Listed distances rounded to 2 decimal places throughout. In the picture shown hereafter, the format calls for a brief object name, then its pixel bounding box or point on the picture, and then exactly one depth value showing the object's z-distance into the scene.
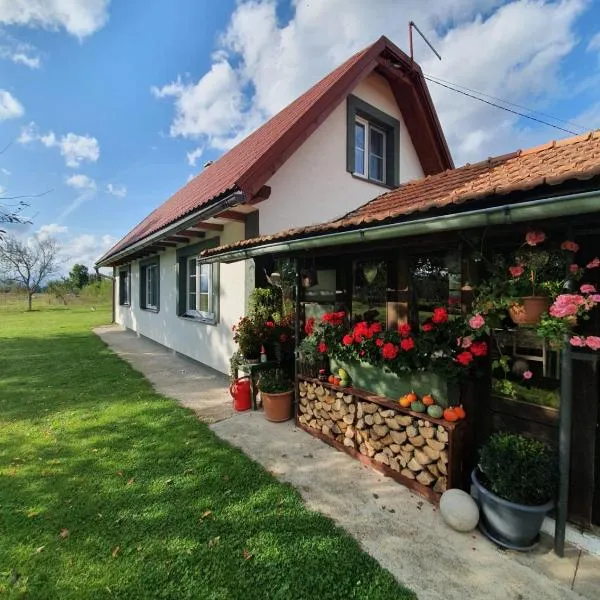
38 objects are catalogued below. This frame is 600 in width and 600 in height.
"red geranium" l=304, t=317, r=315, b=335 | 4.45
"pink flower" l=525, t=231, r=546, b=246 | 2.36
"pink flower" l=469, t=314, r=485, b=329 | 2.54
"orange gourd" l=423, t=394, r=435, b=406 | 3.15
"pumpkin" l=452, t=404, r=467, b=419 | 2.95
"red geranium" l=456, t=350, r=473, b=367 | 2.77
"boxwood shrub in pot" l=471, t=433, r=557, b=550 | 2.41
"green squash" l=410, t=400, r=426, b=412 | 3.20
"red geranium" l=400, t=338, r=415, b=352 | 3.09
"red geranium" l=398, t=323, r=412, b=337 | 3.25
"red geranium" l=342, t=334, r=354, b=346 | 3.69
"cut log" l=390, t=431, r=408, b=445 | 3.31
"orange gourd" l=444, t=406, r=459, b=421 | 2.94
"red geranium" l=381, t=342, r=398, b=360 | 3.22
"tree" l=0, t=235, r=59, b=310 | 30.86
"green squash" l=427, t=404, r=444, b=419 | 3.04
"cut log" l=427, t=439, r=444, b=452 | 3.00
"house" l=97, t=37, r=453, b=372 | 5.93
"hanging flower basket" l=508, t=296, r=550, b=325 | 2.35
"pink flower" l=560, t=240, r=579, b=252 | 2.27
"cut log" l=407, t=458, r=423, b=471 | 3.15
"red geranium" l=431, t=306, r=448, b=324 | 2.94
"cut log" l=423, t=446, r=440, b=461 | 3.03
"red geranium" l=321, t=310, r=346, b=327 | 4.09
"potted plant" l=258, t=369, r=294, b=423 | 4.82
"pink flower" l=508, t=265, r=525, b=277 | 2.45
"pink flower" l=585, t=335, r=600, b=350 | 2.05
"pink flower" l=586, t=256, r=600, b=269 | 2.15
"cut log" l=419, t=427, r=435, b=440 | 3.07
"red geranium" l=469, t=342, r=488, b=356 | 2.82
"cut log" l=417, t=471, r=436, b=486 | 3.08
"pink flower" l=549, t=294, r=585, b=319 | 2.10
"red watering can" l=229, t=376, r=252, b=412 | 5.31
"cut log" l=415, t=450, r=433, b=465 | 3.10
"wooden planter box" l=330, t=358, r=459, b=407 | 3.14
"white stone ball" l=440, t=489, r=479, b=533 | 2.64
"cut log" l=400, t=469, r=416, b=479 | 3.23
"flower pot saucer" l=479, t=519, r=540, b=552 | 2.46
